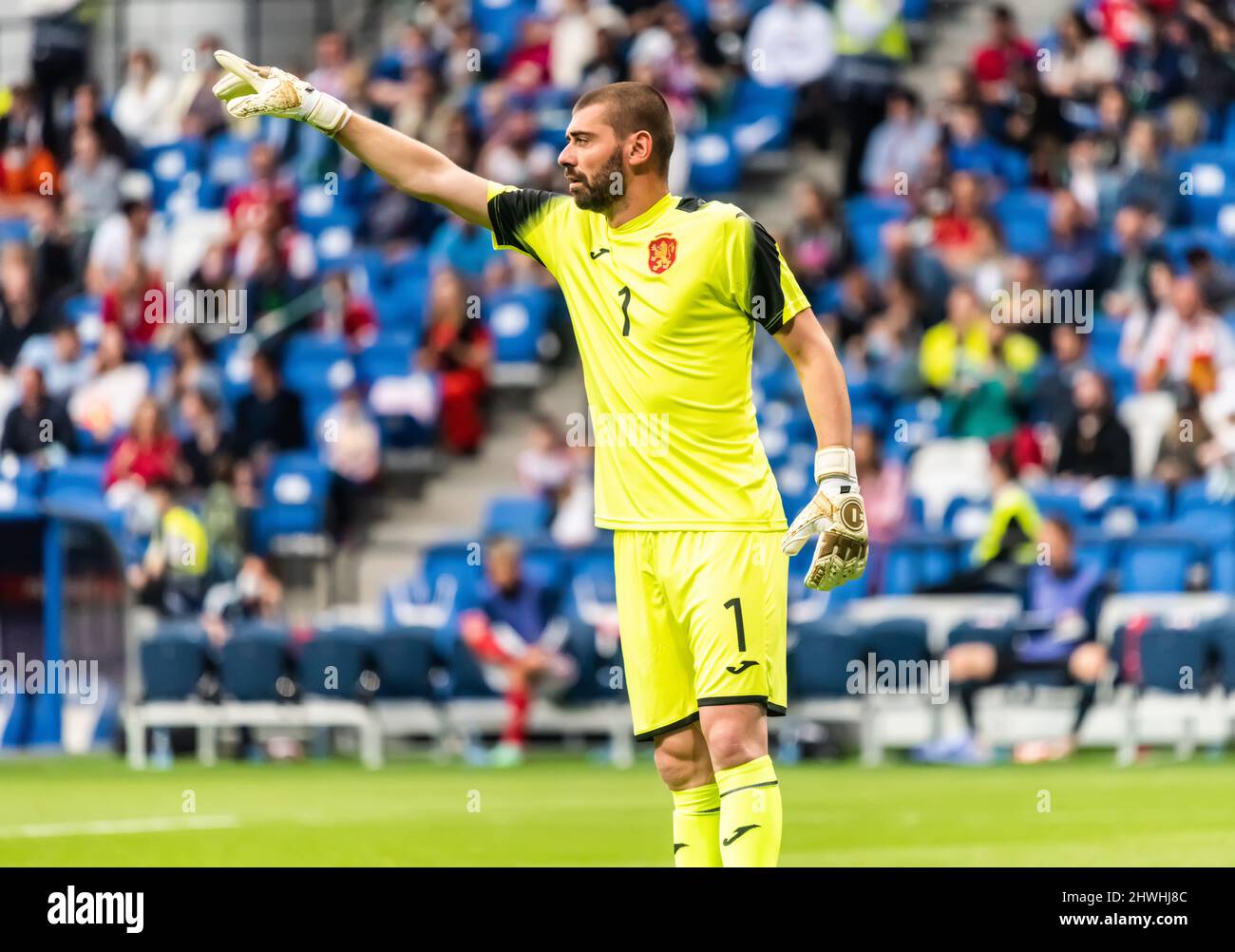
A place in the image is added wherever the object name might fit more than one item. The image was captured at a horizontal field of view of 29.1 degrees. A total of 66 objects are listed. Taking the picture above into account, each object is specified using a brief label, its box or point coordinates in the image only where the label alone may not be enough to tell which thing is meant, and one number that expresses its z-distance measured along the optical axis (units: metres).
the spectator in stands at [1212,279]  17.25
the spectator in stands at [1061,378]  16.53
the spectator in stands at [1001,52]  19.59
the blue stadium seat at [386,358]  19.36
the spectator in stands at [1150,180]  18.02
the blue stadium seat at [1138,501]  16.28
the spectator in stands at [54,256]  21.30
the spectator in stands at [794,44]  20.17
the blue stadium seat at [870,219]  19.12
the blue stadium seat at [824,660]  15.24
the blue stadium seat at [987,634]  15.04
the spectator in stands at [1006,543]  15.72
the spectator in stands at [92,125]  22.84
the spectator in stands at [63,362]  19.42
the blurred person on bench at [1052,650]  14.93
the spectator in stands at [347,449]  18.61
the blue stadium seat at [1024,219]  18.50
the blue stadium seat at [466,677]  16.11
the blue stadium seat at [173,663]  16.45
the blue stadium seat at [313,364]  19.62
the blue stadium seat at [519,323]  19.16
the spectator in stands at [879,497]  16.14
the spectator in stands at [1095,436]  16.08
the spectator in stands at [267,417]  18.59
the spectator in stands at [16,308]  20.25
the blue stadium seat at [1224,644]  14.45
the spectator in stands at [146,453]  17.95
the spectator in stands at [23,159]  23.00
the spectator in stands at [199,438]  18.09
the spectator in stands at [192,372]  18.81
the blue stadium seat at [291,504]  18.36
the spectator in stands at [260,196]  21.36
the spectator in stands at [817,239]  18.66
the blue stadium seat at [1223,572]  15.41
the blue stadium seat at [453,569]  17.08
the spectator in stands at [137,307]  20.41
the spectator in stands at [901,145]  19.28
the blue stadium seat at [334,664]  16.19
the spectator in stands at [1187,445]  16.06
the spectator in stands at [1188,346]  16.44
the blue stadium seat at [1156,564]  15.47
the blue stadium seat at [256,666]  16.31
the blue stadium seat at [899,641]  15.16
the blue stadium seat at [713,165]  20.12
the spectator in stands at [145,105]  23.45
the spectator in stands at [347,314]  19.89
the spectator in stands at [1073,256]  17.72
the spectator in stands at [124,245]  21.14
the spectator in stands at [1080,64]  19.25
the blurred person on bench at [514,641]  15.95
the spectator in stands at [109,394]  19.16
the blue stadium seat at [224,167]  22.50
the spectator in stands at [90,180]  22.33
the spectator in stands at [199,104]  23.31
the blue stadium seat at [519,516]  17.58
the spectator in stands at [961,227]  17.95
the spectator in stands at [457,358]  18.86
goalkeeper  6.82
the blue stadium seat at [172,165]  23.02
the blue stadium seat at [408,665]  16.17
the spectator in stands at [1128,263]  17.55
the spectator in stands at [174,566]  17.02
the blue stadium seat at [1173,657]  14.64
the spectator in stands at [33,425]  18.11
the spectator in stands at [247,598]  17.08
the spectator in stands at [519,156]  20.33
